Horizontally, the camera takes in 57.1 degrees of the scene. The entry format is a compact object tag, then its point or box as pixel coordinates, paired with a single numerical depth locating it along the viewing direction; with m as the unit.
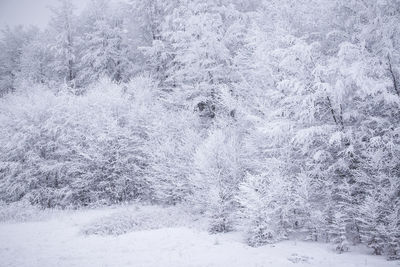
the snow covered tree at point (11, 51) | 41.91
